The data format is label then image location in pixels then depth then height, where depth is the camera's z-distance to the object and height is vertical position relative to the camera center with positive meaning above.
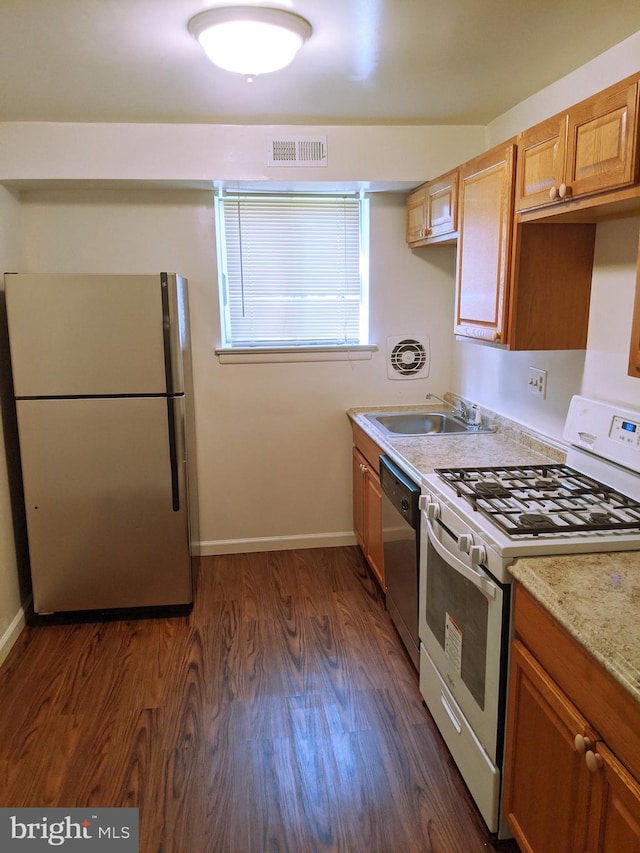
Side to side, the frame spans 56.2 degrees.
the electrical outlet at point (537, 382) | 2.58 -0.32
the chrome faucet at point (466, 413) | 3.20 -0.57
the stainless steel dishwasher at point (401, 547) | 2.34 -0.99
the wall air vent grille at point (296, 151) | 3.01 +0.79
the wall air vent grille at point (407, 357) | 3.64 -0.29
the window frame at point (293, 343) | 3.40 -0.19
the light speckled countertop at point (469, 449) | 2.43 -0.60
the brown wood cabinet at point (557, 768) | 1.15 -0.98
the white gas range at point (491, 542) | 1.62 -0.64
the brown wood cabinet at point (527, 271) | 2.16 +0.14
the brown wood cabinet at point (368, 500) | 3.03 -1.02
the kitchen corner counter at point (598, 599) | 1.16 -0.65
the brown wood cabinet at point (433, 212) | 2.74 +0.48
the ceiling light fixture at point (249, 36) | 1.83 +0.86
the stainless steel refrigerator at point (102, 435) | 2.72 -0.58
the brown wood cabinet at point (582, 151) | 1.55 +0.45
